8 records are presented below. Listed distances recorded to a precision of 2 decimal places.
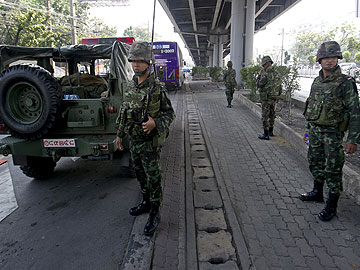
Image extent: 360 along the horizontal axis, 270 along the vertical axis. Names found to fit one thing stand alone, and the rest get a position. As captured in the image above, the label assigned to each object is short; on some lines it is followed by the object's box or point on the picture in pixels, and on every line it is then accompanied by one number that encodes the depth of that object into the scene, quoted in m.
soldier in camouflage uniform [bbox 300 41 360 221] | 3.04
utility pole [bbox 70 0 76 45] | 17.92
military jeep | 3.74
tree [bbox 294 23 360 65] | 55.70
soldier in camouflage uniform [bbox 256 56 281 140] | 6.45
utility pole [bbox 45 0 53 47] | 20.15
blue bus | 17.70
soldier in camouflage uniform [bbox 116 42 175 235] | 2.89
